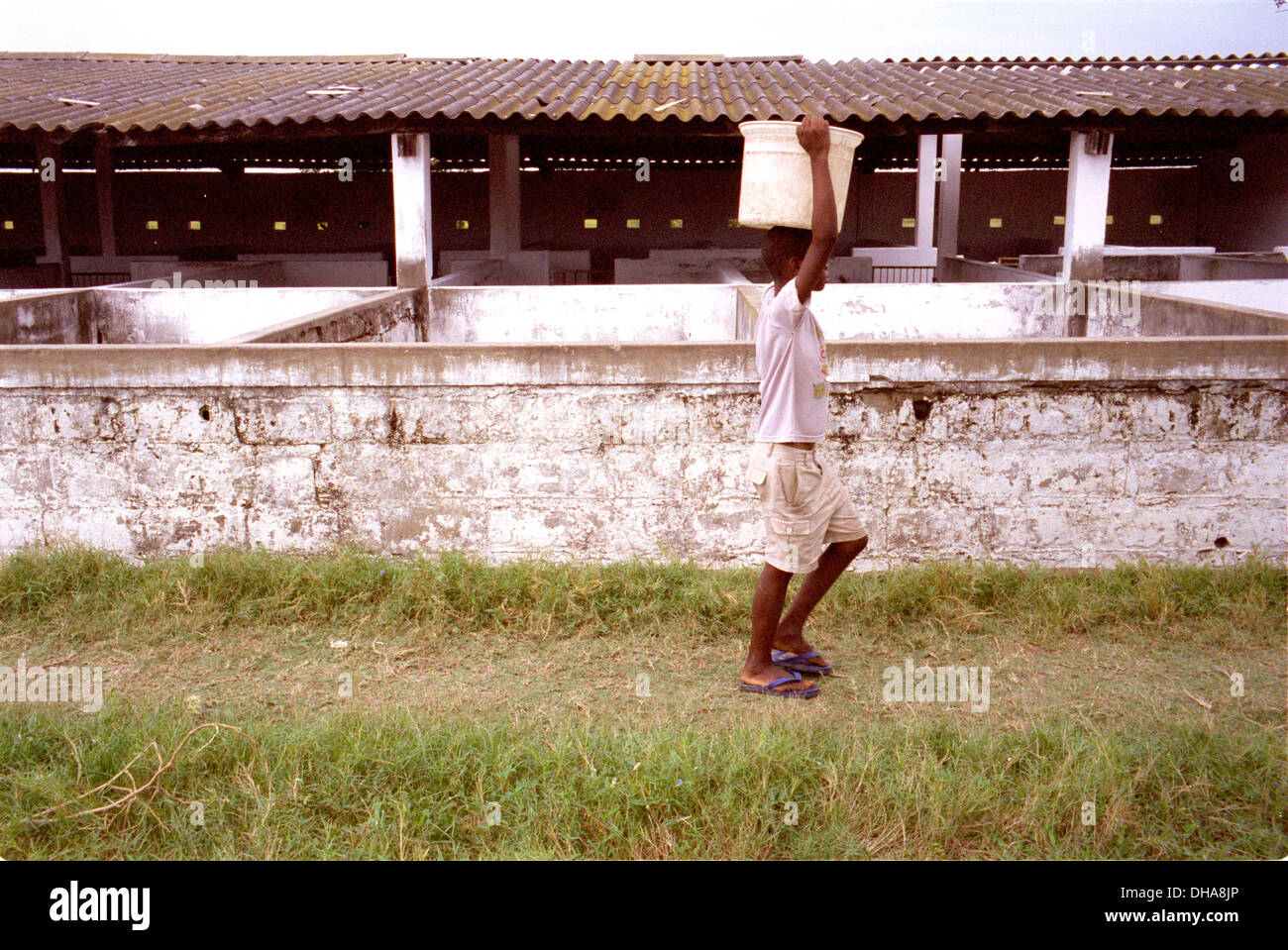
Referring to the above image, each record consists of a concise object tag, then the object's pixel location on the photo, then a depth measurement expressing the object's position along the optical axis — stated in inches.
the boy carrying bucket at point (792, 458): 139.8
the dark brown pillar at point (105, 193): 524.1
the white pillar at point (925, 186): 445.4
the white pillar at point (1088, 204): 365.4
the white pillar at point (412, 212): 358.6
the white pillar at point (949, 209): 509.7
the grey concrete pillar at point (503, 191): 497.7
